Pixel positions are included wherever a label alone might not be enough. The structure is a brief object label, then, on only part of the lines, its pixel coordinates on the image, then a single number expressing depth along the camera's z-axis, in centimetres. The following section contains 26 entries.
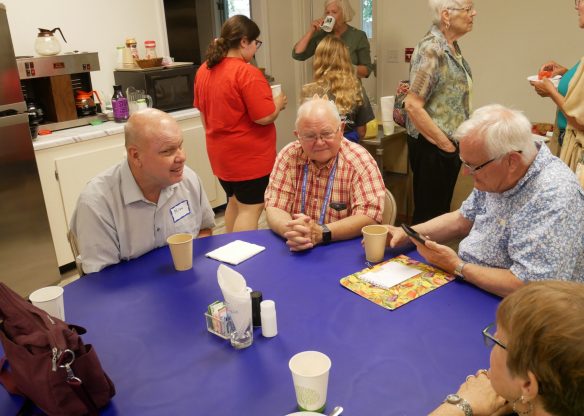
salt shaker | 147
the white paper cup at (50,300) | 156
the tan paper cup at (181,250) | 187
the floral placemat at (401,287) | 164
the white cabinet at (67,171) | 349
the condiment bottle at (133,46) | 415
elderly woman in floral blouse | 285
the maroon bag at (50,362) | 116
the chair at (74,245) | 205
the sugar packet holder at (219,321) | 149
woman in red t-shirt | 309
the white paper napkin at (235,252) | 198
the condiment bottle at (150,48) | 424
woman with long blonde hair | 334
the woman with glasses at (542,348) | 88
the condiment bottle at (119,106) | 390
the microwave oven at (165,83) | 404
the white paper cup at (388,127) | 385
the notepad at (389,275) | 174
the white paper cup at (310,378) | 116
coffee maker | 343
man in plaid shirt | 222
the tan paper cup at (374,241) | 185
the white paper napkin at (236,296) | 143
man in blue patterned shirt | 158
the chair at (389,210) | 232
